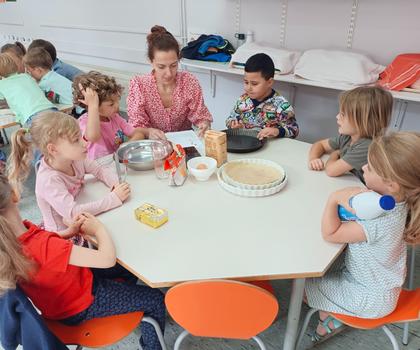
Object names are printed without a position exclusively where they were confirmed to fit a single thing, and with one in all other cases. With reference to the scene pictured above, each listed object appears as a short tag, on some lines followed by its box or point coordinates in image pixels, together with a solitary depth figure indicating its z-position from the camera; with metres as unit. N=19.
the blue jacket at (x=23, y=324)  0.84
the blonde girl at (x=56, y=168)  1.19
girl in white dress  0.94
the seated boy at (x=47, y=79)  2.65
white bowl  1.36
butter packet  1.11
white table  0.93
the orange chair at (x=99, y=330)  1.03
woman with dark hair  1.80
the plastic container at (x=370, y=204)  0.88
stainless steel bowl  1.48
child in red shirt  0.84
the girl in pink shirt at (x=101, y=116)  1.64
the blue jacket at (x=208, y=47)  2.87
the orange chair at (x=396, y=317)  1.05
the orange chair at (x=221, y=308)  0.81
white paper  1.68
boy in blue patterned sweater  1.82
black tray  1.60
